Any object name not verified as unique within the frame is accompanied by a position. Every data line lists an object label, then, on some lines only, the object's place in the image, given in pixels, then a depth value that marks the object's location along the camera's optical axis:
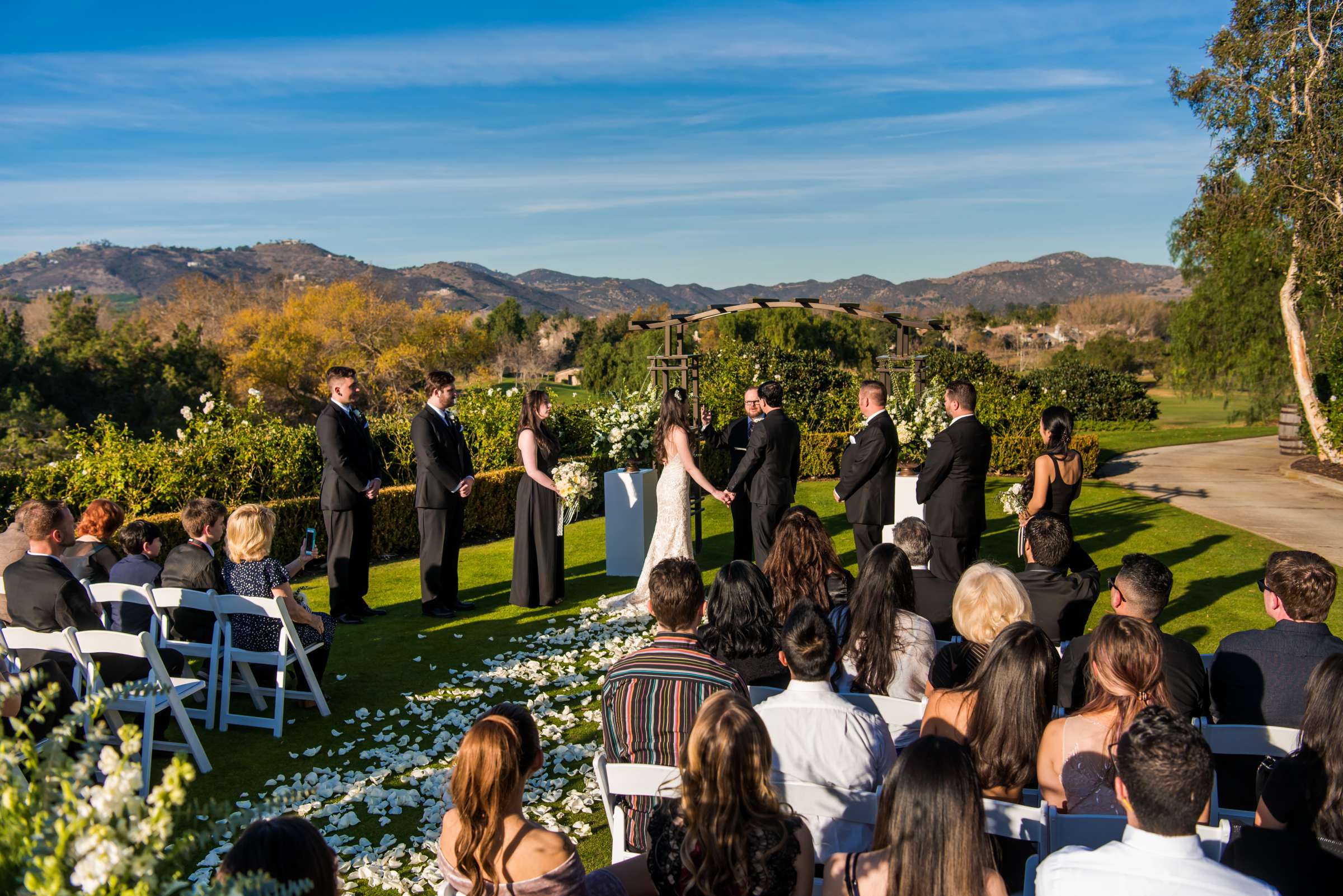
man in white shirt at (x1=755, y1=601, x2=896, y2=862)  3.04
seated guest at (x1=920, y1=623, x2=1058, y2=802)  3.13
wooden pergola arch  11.28
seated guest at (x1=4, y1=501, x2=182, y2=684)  4.54
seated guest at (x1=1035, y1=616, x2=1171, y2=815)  3.05
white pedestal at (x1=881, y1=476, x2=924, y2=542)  9.48
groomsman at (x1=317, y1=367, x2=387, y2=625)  7.27
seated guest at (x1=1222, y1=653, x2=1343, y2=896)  2.55
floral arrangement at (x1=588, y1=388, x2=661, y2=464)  10.29
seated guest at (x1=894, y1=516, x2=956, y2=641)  5.38
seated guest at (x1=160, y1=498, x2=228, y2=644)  5.35
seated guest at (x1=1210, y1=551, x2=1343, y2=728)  3.67
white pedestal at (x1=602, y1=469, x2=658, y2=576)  9.01
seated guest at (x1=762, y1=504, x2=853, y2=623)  5.16
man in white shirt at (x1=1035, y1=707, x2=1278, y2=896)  2.11
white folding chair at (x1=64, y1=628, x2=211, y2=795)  4.22
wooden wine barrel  18.28
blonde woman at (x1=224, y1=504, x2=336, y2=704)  5.34
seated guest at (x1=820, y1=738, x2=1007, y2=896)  2.20
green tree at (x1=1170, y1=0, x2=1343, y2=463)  16.05
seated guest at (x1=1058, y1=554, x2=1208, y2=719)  3.80
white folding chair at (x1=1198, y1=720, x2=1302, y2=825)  3.25
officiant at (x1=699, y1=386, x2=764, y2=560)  9.12
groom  7.99
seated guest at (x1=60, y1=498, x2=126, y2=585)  5.63
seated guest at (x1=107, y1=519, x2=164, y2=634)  5.18
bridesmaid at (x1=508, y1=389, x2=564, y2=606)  7.65
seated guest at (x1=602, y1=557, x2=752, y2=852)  3.25
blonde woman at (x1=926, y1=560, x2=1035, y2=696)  3.84
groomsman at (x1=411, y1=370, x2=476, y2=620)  7.54
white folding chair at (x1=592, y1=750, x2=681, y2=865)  2.85
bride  7.89
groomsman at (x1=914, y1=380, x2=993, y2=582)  7.35
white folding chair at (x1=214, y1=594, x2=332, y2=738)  5.02
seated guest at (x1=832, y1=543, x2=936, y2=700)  4.20
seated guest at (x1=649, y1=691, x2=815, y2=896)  2.36
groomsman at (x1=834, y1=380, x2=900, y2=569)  7.81
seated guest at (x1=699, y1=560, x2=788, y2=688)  4.20
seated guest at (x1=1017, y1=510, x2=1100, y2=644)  5.26
